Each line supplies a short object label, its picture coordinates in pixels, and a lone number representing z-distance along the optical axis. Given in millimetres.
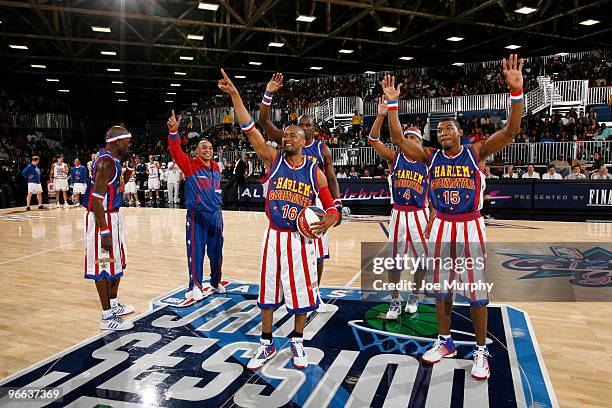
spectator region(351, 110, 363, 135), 22031
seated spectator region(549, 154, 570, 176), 14520
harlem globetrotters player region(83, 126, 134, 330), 4270
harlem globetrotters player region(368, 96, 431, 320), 4641
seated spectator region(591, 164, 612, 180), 13133
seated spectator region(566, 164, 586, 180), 13822
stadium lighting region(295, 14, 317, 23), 16877
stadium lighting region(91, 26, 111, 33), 17091
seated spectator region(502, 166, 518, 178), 14703
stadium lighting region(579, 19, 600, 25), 17609
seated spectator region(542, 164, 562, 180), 14016
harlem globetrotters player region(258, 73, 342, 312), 4831
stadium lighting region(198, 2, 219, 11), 15070
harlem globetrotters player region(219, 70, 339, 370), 3627
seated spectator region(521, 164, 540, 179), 14336
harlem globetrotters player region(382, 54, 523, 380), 3438
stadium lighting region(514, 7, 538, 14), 16002
